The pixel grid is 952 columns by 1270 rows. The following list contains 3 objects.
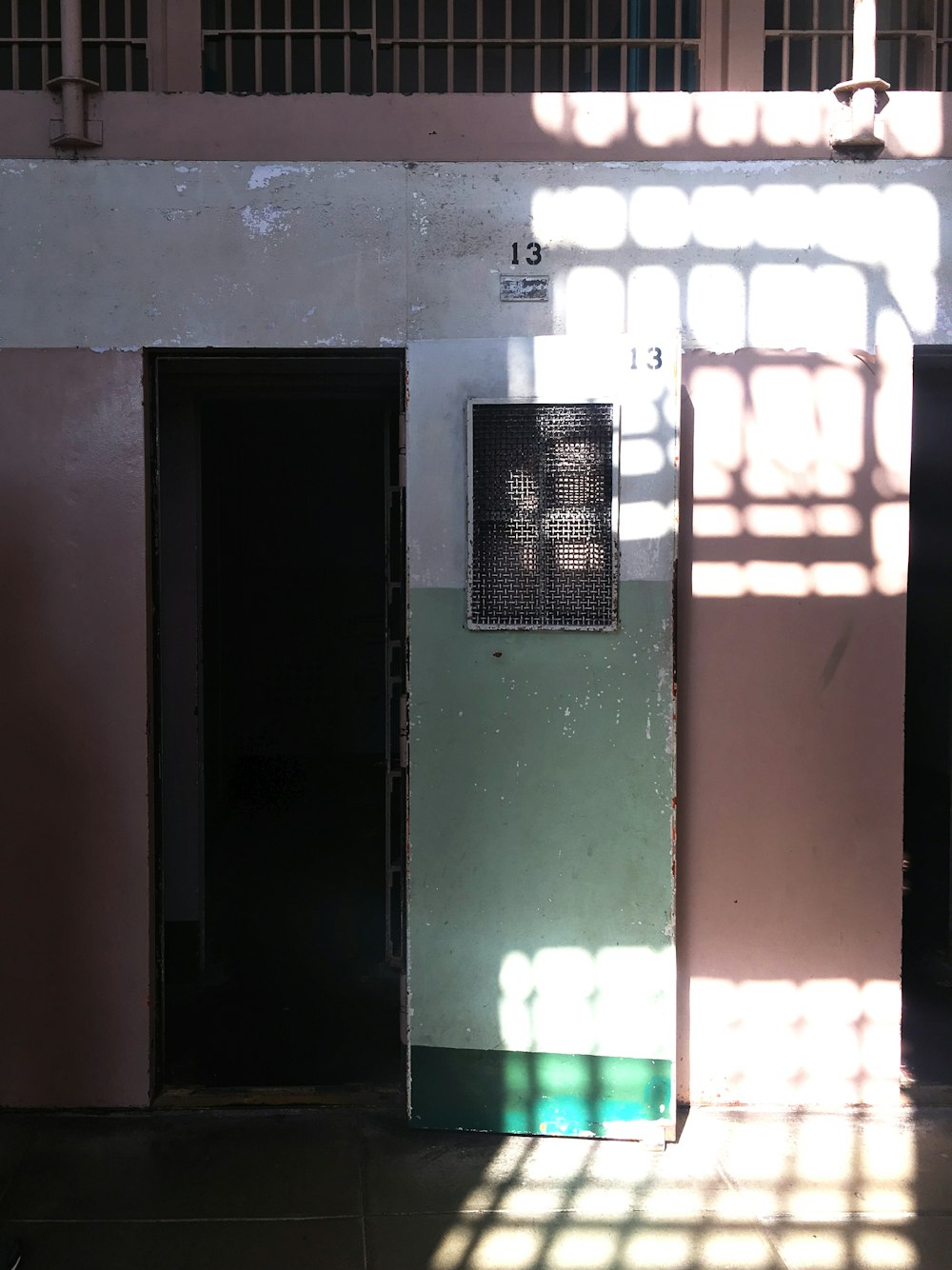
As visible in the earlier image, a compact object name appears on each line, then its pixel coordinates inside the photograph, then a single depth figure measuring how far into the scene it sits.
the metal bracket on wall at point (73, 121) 3.91
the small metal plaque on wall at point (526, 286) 4.01
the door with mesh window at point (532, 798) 3.92
